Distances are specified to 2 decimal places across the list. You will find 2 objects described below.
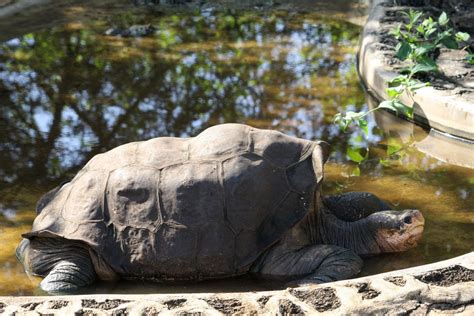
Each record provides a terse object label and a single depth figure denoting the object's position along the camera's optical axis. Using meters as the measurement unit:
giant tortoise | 5.25
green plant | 7.65
